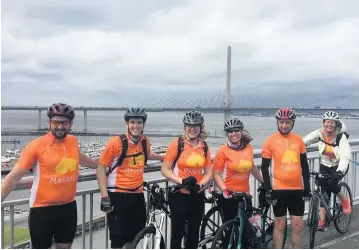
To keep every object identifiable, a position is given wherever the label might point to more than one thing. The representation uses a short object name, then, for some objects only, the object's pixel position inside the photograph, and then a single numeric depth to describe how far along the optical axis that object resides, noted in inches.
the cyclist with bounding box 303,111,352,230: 189.6
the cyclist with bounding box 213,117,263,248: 159.2
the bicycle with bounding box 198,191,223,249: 167.3
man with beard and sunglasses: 120.6
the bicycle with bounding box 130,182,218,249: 138.3
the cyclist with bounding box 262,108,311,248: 163.6
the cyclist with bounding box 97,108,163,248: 140.1
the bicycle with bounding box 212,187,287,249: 150.6
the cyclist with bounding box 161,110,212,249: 150.9
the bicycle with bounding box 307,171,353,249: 187.3
